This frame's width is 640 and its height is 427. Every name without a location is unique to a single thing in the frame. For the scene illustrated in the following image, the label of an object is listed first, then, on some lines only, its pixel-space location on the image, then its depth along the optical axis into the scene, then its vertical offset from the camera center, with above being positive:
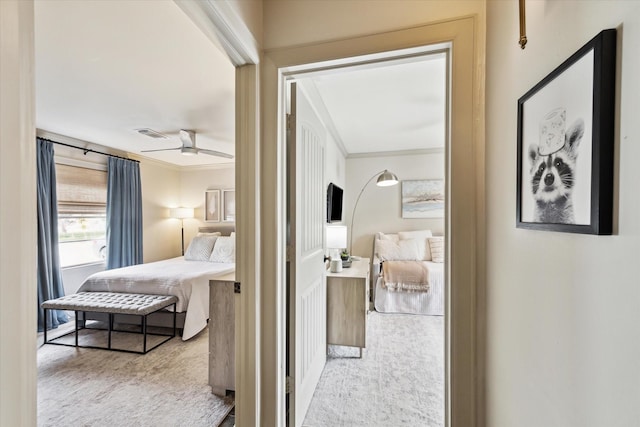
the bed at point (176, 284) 3.07 -0.88
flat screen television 3.34 +0.08
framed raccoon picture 0.53 +0.15
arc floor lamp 3.84 +0.42
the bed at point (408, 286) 3.69 -1.05
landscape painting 4.64 +0.19
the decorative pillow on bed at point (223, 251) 4.41 -0.69
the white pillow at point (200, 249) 4.55 -0.67
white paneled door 1.61 -0.31
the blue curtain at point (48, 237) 3.30 -0.35
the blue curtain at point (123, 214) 4.30 -0.08
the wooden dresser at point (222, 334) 2.01 -0.93
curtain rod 3.47 +0.86
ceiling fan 3.40 +0.85
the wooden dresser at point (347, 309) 2.47 -0.92
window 3.79 -0.08
